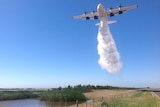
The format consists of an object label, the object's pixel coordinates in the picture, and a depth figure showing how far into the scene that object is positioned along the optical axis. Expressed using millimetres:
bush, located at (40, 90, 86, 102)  30681
